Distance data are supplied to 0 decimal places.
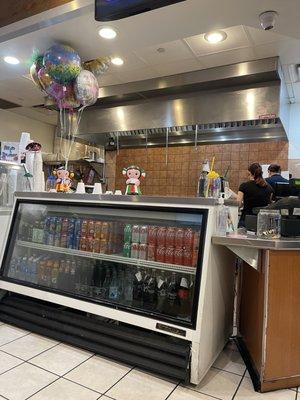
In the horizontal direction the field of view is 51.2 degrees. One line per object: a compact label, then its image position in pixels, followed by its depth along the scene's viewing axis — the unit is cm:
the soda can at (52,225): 266
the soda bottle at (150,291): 218
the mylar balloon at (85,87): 286
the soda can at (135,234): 226
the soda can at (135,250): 224
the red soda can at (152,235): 219
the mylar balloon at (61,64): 279
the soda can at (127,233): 230
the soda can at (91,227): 246
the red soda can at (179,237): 208
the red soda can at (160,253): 213
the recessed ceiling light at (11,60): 355
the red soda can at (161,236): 215
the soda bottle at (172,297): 207
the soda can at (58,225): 262
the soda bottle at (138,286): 222
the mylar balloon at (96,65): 331
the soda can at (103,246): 239
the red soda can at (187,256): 202
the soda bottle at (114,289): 228
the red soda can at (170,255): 210
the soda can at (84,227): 249
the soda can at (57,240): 262
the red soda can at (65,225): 259
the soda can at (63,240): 257
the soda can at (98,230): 244
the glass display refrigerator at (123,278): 186
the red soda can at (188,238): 203
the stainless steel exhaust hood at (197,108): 388
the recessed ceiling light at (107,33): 275
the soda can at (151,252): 218
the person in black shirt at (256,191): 348
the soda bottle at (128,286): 226
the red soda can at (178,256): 206
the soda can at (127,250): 228
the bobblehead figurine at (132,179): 254
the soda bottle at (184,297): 205
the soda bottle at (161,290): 213
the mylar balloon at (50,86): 288
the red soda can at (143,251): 221
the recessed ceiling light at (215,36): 317
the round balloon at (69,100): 293
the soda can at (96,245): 242
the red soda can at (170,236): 211
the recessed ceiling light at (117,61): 386
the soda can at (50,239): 265
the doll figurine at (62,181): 278
